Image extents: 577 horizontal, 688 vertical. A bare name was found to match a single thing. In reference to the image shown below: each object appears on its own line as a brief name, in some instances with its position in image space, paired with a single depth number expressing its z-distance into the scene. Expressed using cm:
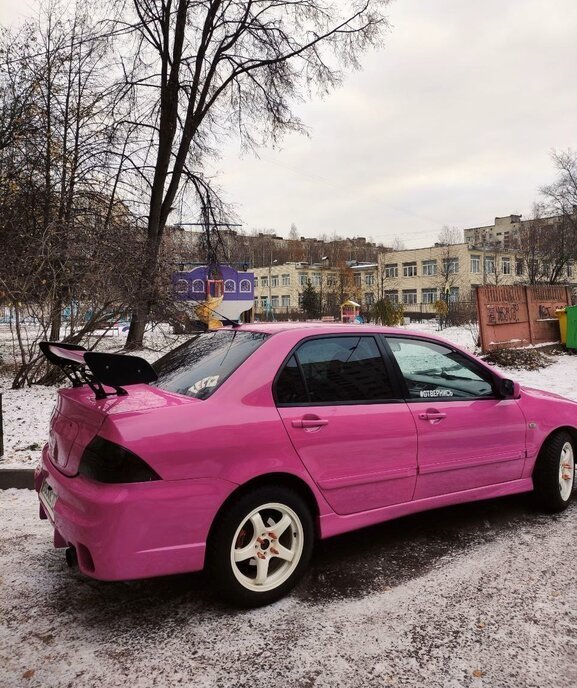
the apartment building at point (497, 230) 11188
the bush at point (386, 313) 3375
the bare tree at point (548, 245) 4491
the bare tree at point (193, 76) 1560
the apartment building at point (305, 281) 6781
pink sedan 256
